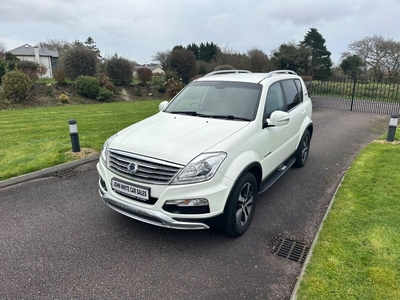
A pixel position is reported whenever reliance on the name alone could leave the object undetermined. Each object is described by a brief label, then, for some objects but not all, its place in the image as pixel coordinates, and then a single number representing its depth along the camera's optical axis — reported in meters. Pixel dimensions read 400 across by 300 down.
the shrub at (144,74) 23.45
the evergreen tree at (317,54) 35.03
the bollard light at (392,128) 7.30
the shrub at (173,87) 20.89
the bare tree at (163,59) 26.48
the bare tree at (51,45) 60.12
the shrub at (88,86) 18.42
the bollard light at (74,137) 6.17
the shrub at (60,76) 19.09
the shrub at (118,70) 22.22
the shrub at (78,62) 20.91
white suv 2.96
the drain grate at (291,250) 3.19
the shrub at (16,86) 15.40
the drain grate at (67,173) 5.43
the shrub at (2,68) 18.05
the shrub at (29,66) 18.03
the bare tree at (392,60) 26.48
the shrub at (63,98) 16.97
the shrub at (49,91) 17.41
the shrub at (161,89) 22.53
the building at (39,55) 46.50
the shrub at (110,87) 19.80
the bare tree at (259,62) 28.17
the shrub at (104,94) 18.77
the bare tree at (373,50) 28.25
